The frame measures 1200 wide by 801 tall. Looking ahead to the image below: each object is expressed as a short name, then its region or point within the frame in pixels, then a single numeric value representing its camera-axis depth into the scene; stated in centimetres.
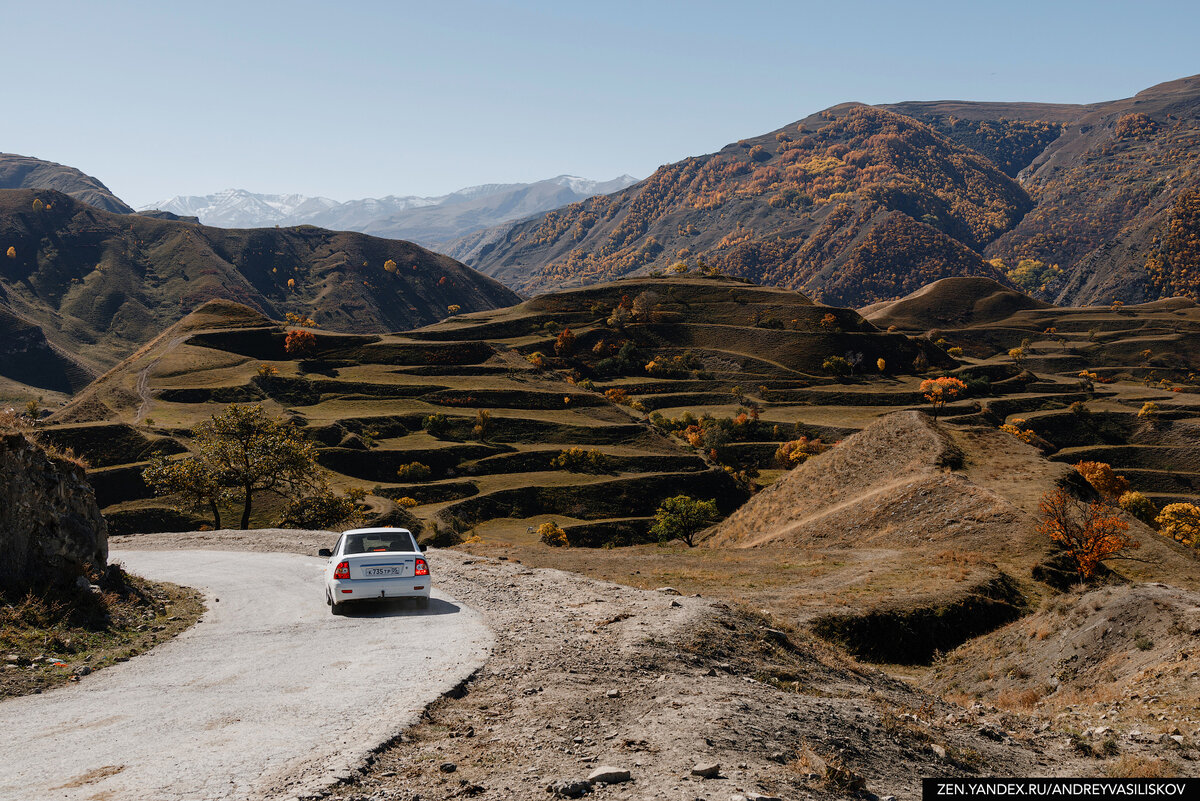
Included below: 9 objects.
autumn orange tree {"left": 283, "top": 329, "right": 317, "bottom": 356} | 16038
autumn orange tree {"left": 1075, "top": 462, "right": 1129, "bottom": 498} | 11012
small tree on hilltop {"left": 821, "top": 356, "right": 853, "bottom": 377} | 18475
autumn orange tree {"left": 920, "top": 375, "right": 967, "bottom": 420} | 16200
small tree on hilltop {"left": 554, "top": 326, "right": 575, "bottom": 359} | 19075
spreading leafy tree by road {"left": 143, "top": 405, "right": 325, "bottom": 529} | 4956
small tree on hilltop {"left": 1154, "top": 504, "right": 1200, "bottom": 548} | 9576
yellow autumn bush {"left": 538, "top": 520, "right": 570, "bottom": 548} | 8956
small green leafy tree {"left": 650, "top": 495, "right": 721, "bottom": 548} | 6656
